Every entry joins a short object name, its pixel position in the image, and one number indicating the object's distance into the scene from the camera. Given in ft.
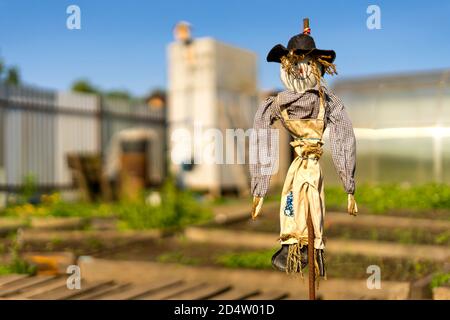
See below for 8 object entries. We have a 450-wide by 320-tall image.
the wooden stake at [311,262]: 9.97
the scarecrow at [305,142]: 10.62
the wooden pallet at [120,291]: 15.96
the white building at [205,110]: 49.90
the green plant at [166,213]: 29.37
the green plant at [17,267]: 19.06
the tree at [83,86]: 174.91
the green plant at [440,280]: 16.70
